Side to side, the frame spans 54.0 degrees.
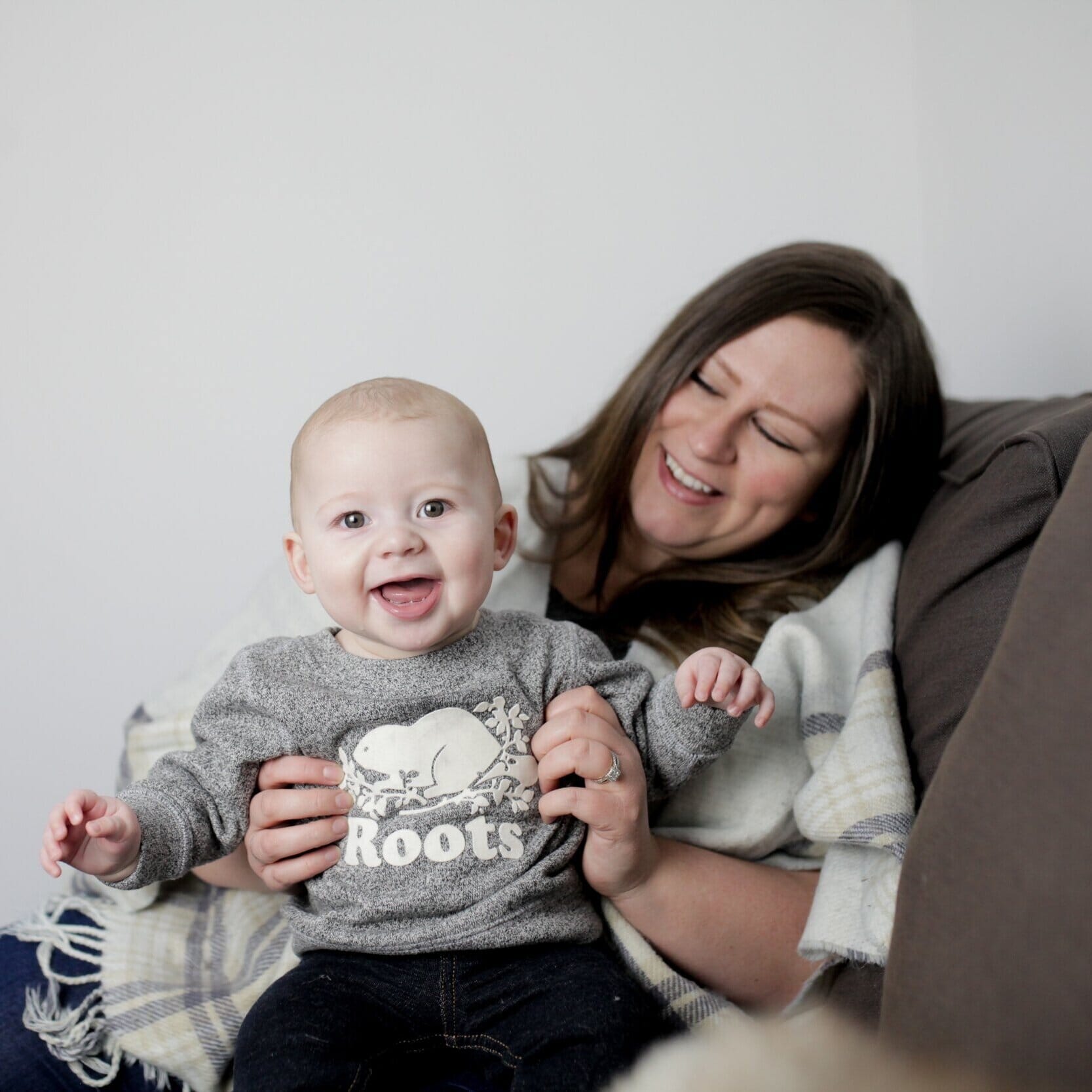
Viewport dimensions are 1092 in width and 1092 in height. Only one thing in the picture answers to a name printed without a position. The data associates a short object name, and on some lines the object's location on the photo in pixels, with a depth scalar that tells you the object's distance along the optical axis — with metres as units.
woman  1.50
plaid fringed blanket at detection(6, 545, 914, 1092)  1.11
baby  0.99
